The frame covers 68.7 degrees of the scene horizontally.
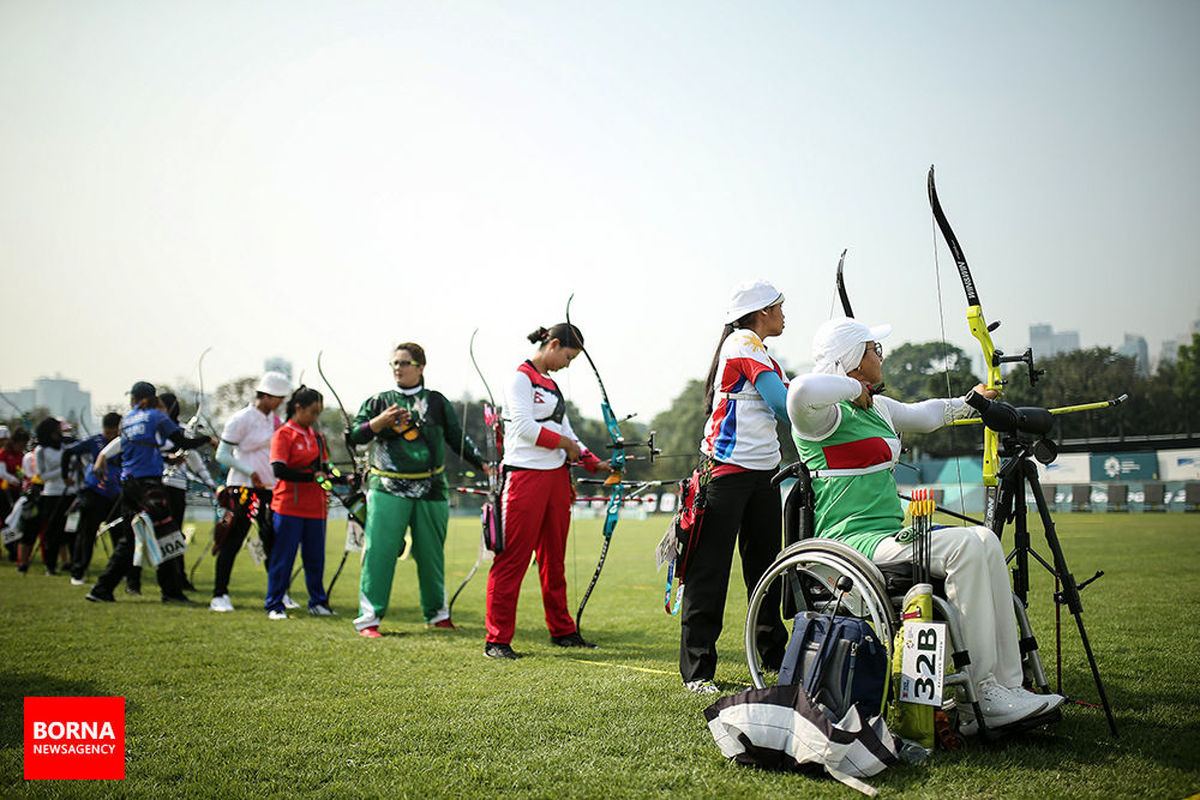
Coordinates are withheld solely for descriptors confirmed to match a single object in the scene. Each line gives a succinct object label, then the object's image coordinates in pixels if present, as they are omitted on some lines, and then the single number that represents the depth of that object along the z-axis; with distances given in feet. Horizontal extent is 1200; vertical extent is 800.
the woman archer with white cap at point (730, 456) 12.51
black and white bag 8.59
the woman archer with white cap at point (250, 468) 24.22
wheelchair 9.27
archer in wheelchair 9.21
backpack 8.98
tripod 10.78
